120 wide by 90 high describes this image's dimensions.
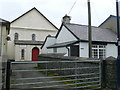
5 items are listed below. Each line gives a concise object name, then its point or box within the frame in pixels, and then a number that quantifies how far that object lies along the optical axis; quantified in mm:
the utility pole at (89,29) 12336
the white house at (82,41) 16578
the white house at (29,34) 26156
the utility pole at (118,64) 6367
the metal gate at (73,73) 6779
